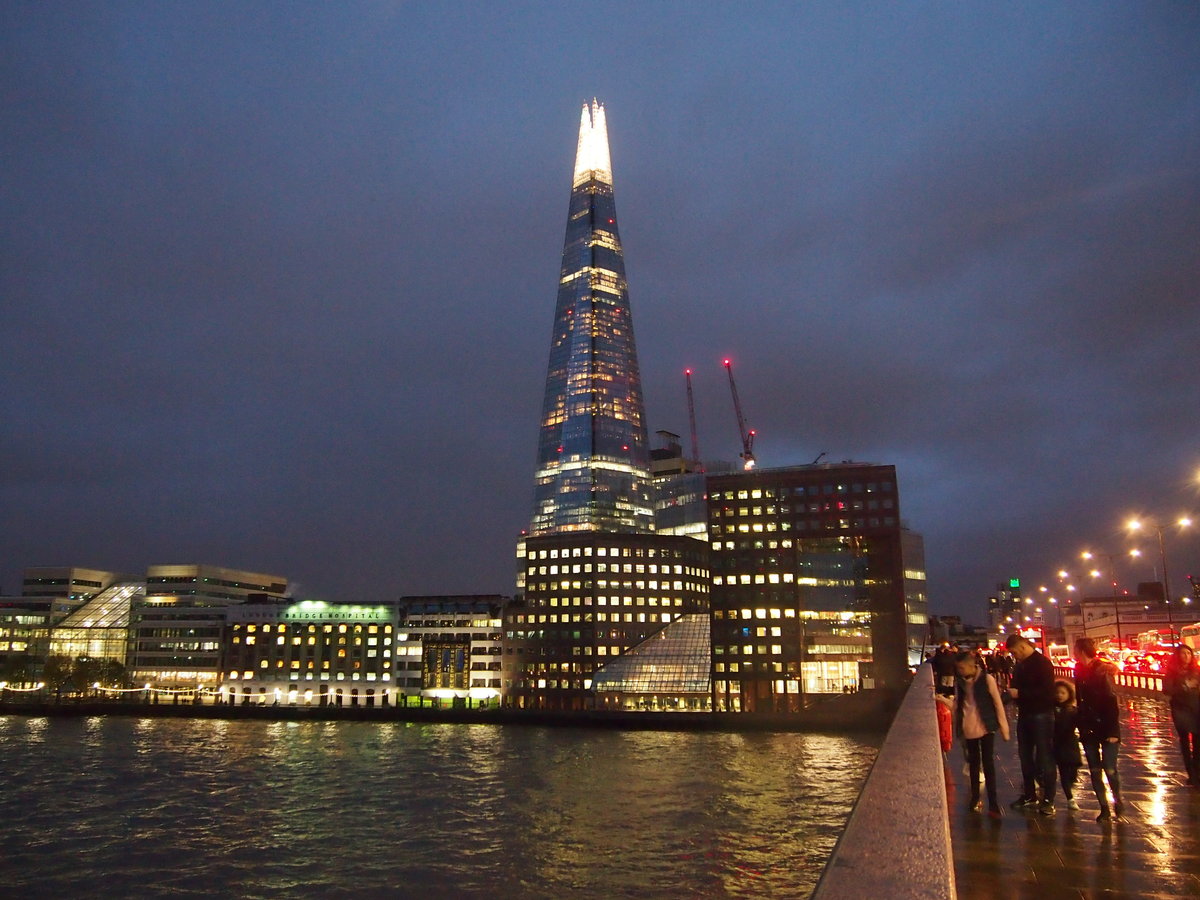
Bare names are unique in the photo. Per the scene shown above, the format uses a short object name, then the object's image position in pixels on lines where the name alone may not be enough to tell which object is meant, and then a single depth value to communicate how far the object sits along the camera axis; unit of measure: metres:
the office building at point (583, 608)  154.00
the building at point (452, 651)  158.38
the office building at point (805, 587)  138.75
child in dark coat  12.53
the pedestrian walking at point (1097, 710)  12.08
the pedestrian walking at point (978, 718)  11.91
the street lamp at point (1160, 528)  46.17
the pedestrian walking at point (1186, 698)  13.68
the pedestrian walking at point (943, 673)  19.38
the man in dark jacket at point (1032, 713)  12.04
